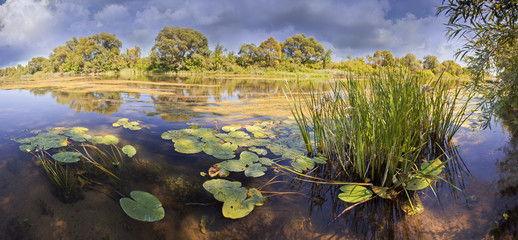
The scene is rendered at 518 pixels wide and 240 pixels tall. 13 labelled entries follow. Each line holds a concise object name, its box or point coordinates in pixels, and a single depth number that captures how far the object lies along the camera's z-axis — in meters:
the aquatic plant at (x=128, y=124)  3.06
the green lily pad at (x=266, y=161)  1.99
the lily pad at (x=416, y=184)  1.52
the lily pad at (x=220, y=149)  2.13
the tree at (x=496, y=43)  2.74
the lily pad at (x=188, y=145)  2.26
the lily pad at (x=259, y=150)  2.27
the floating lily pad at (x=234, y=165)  1.85
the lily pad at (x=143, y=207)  1.25
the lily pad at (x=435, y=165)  1.73
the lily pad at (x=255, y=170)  1.79
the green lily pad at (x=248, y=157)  2.00
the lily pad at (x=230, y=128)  3.00
